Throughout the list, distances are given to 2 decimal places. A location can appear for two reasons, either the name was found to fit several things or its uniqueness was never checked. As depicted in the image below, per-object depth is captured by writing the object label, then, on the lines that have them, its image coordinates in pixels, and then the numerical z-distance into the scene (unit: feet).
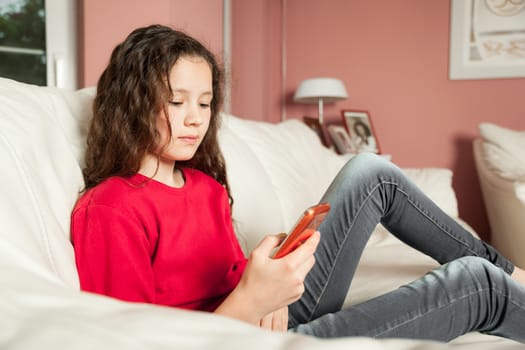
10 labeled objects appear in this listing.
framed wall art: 11.21
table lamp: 11.29
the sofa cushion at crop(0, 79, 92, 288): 1.88
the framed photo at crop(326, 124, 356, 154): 10.93
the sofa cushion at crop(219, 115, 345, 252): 4.91
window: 8.22
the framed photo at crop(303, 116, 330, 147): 11.13
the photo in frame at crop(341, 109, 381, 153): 11.66
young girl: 2.66
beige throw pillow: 8.86
